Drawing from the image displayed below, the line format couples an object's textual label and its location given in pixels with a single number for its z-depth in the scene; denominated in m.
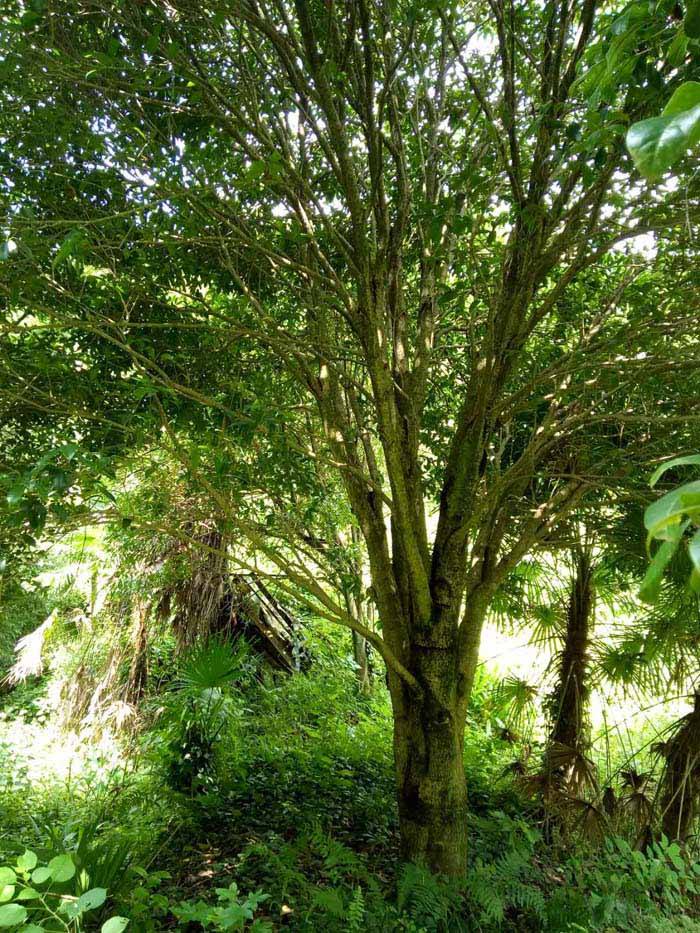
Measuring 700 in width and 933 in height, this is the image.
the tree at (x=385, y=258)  2.72
